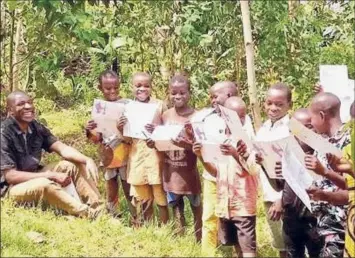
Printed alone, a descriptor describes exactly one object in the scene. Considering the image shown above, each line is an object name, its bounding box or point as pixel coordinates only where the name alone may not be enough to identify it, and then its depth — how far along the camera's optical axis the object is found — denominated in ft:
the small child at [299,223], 15.66
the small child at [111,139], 19.44
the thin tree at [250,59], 21.01
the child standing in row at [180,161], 17.89
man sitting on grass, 17.92
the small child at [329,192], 14.28
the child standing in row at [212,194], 16.94
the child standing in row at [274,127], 16.12
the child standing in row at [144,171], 18.78
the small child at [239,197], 16.22
